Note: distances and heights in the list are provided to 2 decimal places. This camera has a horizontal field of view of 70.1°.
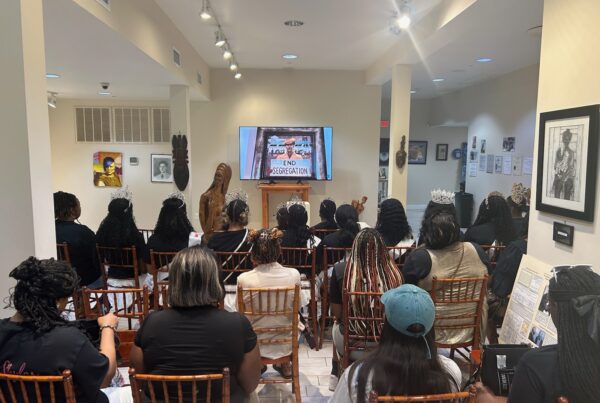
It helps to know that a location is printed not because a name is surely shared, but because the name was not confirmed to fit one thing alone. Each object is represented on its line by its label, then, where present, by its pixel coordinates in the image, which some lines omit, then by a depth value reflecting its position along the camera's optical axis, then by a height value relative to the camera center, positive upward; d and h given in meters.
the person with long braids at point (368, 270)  2.42 -0.62
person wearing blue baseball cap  1.36 -0.64
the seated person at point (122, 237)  3.35 -0.61
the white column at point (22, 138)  1.99 +0.10
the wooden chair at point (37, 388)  1.35 -0.75
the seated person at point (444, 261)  2.54 -0.59
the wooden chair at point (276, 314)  2.35 -0.85
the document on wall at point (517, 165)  6.63 -0.04
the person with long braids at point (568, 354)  1.13 -0.52
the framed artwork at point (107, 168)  7.67 -0.14
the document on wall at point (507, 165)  6.96 -0.05
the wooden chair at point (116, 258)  3.32 -0.78
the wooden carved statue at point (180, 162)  5.79 -0.02
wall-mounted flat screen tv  7.12 +0.17
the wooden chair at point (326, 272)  3.27 -0.88
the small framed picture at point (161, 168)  7.71 -0.14
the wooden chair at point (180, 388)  1.41 -0.82
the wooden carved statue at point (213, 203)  5.05 -0.51
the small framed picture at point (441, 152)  11.18 +0.26
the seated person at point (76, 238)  3.34 -0.61
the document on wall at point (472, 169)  8.50 -0.14
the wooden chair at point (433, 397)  1.27 -0.71
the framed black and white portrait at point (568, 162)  2.01 +0.00
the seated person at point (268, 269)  2.54 -0.66
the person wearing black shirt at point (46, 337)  1.41 -0.59
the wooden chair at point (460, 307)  2.48 -0.86
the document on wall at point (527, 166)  6.39 -0.05
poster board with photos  2.10 -0.77
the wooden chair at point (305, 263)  3.28 -0.81
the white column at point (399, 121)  5.55 +0.53
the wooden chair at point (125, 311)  2.17 -0.87
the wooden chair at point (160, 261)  3.05 -0.78
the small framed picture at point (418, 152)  11.15 +0.26
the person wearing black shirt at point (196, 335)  1.60 -0.66
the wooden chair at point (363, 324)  2.36 -0.91
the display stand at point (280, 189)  7.00 -0.46
